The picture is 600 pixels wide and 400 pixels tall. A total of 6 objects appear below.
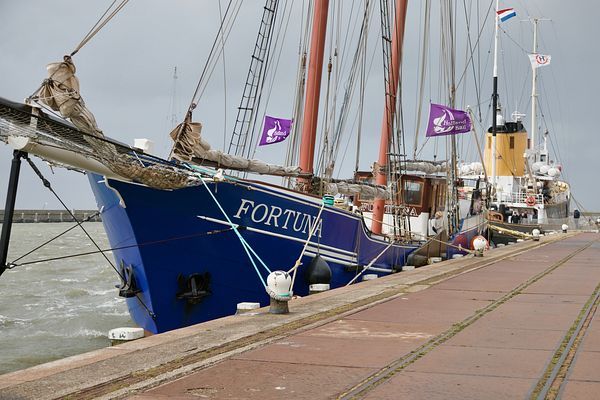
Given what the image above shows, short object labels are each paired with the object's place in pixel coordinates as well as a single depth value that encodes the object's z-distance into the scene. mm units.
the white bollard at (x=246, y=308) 10070
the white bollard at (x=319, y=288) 12773
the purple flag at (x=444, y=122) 22266
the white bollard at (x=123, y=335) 8039
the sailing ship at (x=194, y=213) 9094
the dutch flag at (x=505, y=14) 44500
